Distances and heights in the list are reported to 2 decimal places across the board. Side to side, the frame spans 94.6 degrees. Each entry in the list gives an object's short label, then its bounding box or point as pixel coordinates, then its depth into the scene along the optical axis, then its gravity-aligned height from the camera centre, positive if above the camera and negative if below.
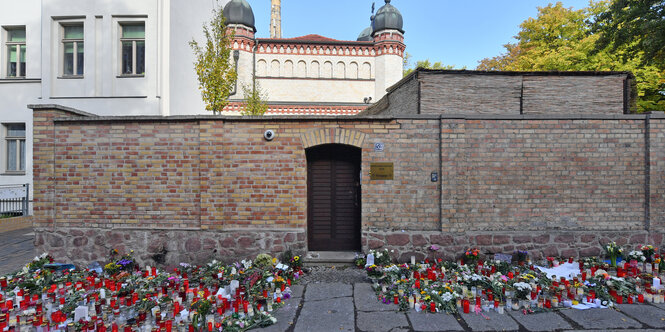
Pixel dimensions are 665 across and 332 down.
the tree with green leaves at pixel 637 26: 9.42 +4.64
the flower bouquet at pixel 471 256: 5.74 -1.66
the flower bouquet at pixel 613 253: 5.71 -1.57
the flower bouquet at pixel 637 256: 5.69 -1.62
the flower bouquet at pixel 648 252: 5.79 -1.58
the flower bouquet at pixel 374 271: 5.42 -1.85
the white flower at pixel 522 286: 4.52 -1.75
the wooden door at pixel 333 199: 6.46 -0.68
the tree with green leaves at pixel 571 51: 15.88 +6.76
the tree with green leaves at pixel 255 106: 15.73 +3.13
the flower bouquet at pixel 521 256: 5.84 -1.68
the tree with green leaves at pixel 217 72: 10.21 +3.17
